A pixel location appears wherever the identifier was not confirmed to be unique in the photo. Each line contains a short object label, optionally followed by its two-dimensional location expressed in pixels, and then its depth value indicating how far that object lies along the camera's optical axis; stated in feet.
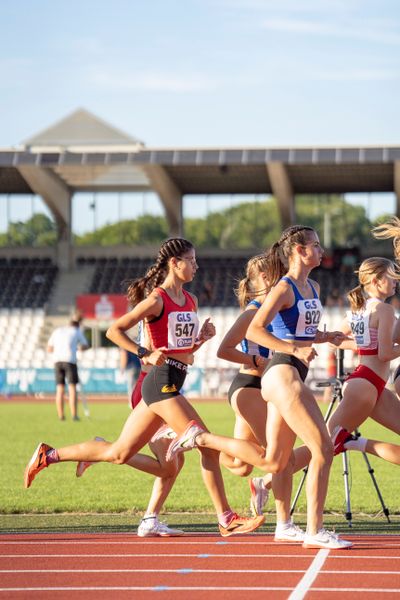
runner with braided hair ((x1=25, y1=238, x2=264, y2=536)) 56.65
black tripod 64.90
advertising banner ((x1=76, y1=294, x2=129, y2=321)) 312.91
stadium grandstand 303.68
